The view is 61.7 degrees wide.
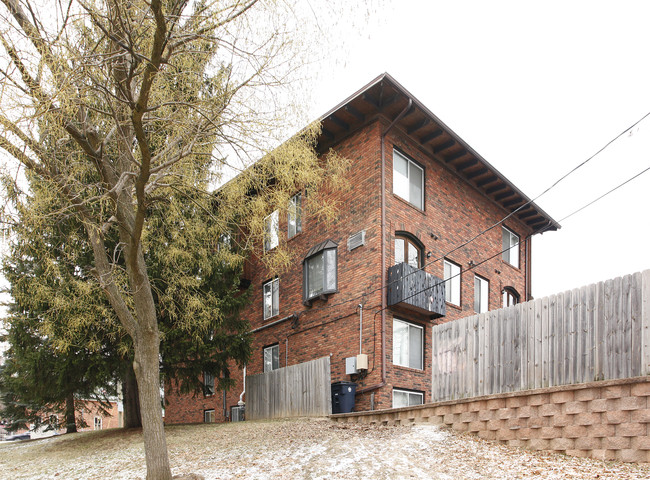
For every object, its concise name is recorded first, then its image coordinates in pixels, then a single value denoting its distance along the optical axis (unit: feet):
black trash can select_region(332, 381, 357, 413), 44.04
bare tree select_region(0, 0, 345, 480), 21.70
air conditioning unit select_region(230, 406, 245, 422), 59.52
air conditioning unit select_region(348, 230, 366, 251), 47.71
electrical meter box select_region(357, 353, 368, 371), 43.91
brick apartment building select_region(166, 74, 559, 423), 45.93
